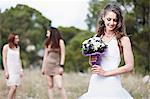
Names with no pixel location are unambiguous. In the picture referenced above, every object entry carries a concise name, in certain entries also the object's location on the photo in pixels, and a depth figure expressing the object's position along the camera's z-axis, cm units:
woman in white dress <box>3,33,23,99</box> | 845
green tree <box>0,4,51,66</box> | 1113
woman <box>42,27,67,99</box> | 853
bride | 434
